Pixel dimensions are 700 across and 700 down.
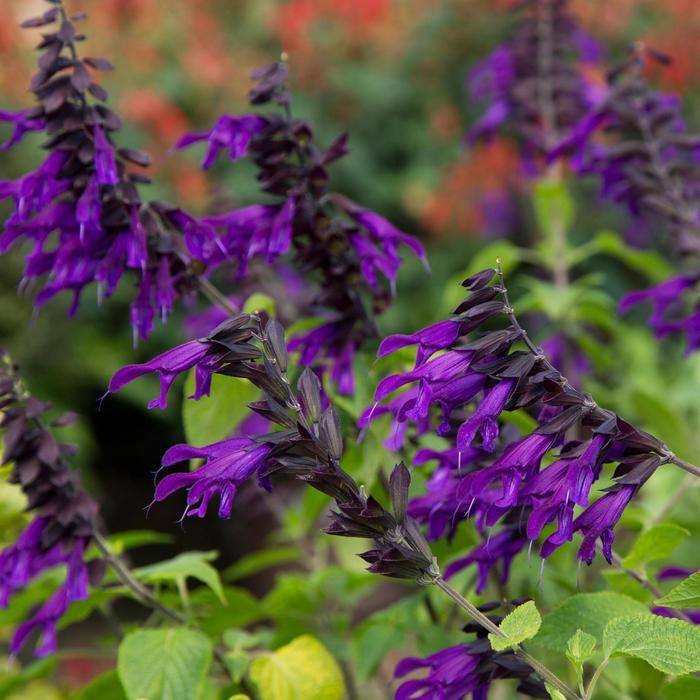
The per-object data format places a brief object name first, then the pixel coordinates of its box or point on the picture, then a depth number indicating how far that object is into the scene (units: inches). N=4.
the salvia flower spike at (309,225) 47.1
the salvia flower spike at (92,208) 45.9
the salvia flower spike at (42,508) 46.4
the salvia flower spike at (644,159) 51.2
